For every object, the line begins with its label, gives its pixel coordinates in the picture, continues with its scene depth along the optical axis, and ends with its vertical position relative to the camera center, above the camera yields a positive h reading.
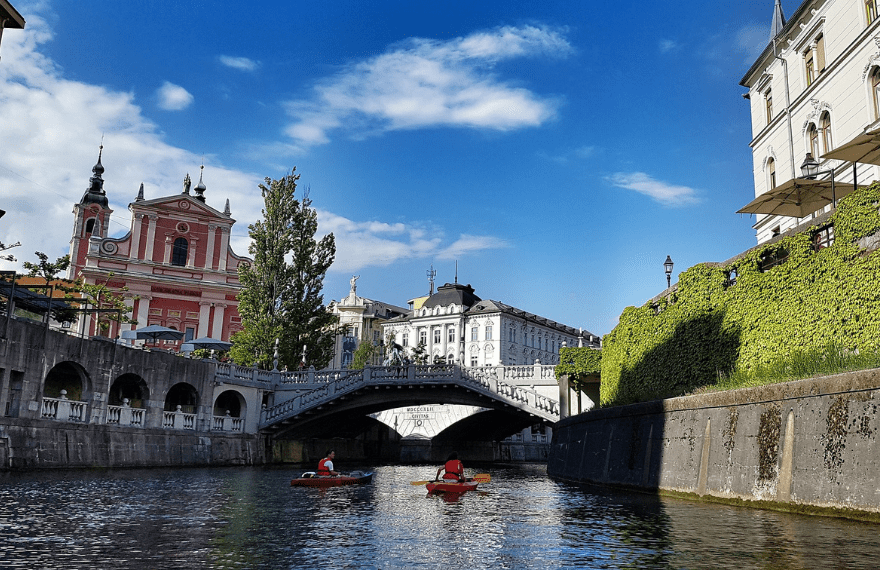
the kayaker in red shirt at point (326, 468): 25.84 -1.40
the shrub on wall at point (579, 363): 39.16 +3.90
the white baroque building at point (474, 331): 99.81 +14.23
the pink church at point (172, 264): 59.75 +12.74
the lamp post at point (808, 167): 23.11 +8.83
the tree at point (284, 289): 48.94 +9.03
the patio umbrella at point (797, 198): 22.25 +7.69
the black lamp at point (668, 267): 28.13 +6.49
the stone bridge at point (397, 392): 41.69 +2.19
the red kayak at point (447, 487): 21.91 -1.59
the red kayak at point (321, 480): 25.05 -1.78
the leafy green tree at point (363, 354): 87.62 +8.71
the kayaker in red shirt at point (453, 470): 22.55 -1.12
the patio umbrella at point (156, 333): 38.81 +4.56
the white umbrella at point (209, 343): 42.34 +4.48
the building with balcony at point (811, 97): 28.53 +15.34
